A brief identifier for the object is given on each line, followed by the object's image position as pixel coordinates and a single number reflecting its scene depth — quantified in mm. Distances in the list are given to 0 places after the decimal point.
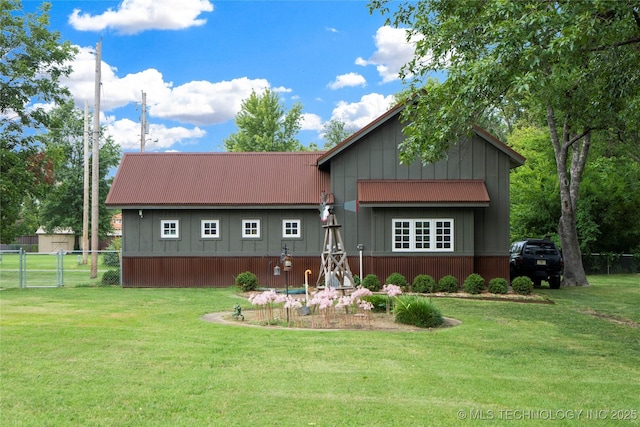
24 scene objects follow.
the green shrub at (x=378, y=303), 15266
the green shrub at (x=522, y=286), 21016
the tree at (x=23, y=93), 23938
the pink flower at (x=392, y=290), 14349
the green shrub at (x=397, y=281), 21516
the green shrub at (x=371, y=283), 21312
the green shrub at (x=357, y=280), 22234
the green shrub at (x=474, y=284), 21172
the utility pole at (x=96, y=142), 27188
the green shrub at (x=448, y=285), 21516
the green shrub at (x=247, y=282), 22047
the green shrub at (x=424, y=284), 21453
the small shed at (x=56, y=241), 67125
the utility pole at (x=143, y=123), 36719
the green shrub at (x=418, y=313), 13391
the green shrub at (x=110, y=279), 24875
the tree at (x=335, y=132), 69438
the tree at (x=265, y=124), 52781
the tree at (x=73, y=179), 55250
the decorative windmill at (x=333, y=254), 17406
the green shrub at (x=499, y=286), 21125
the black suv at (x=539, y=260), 24875
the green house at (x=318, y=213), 22750
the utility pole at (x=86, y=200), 29572
